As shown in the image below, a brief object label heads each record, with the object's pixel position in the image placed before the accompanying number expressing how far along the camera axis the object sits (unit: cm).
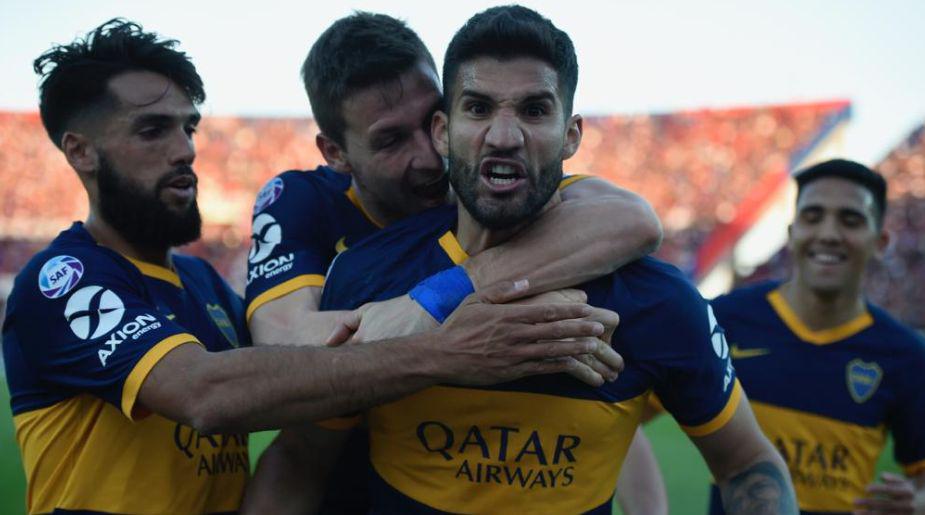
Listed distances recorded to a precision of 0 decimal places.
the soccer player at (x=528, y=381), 239
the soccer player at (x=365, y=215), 245
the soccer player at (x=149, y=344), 229
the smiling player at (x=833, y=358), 415
